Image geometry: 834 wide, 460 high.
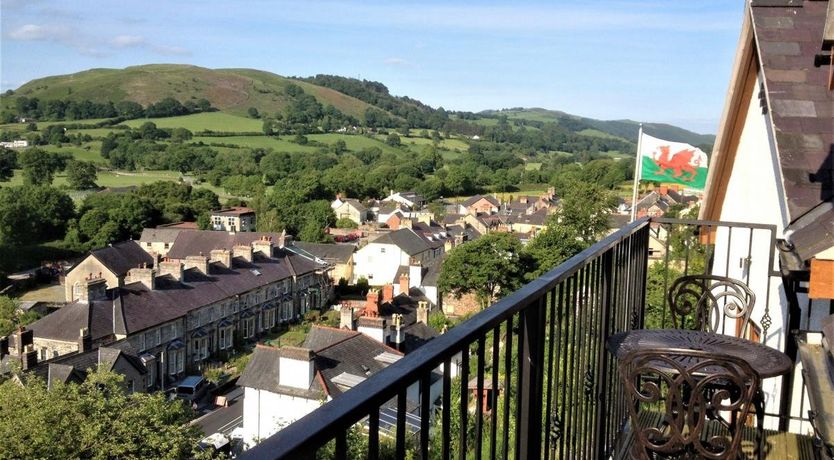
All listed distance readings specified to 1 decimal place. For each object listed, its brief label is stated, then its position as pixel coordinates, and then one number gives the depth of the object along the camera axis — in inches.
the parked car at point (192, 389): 1134.4
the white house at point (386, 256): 1975.9
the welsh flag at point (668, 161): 634.8
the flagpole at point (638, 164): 612.5
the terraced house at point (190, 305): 1149.1
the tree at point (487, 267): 1592.0
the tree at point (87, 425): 588.7
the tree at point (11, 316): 1355.8
